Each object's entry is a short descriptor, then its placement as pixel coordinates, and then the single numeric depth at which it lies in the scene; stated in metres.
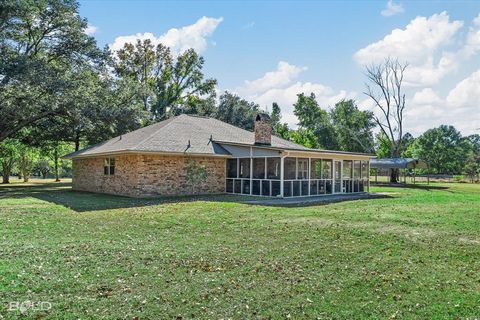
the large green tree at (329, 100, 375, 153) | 53.00
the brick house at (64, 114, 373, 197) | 17.92
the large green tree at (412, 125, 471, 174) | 58.81
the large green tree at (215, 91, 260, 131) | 44.03
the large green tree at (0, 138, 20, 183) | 32.23
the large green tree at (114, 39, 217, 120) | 44.75
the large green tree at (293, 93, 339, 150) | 53.55
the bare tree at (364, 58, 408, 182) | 40.56
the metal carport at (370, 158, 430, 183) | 33.28
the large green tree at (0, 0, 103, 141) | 21.55
